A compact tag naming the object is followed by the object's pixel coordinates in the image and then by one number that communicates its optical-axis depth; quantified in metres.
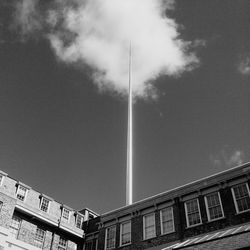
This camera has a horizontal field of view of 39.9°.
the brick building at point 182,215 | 24.78
